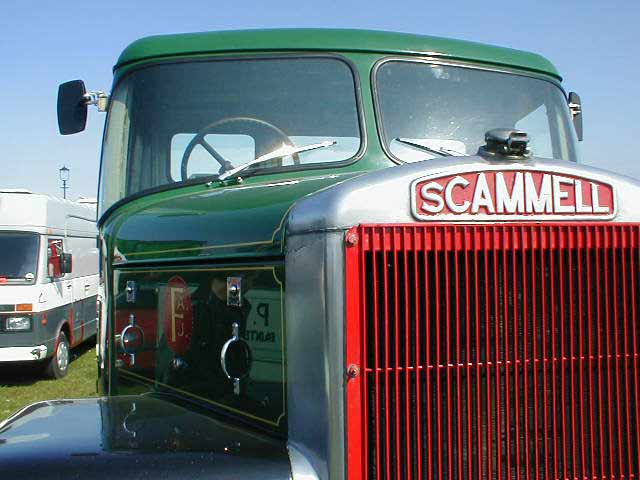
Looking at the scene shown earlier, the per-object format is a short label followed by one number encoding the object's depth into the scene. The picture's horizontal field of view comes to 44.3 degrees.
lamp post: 17.84
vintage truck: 2.08
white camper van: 9.40
